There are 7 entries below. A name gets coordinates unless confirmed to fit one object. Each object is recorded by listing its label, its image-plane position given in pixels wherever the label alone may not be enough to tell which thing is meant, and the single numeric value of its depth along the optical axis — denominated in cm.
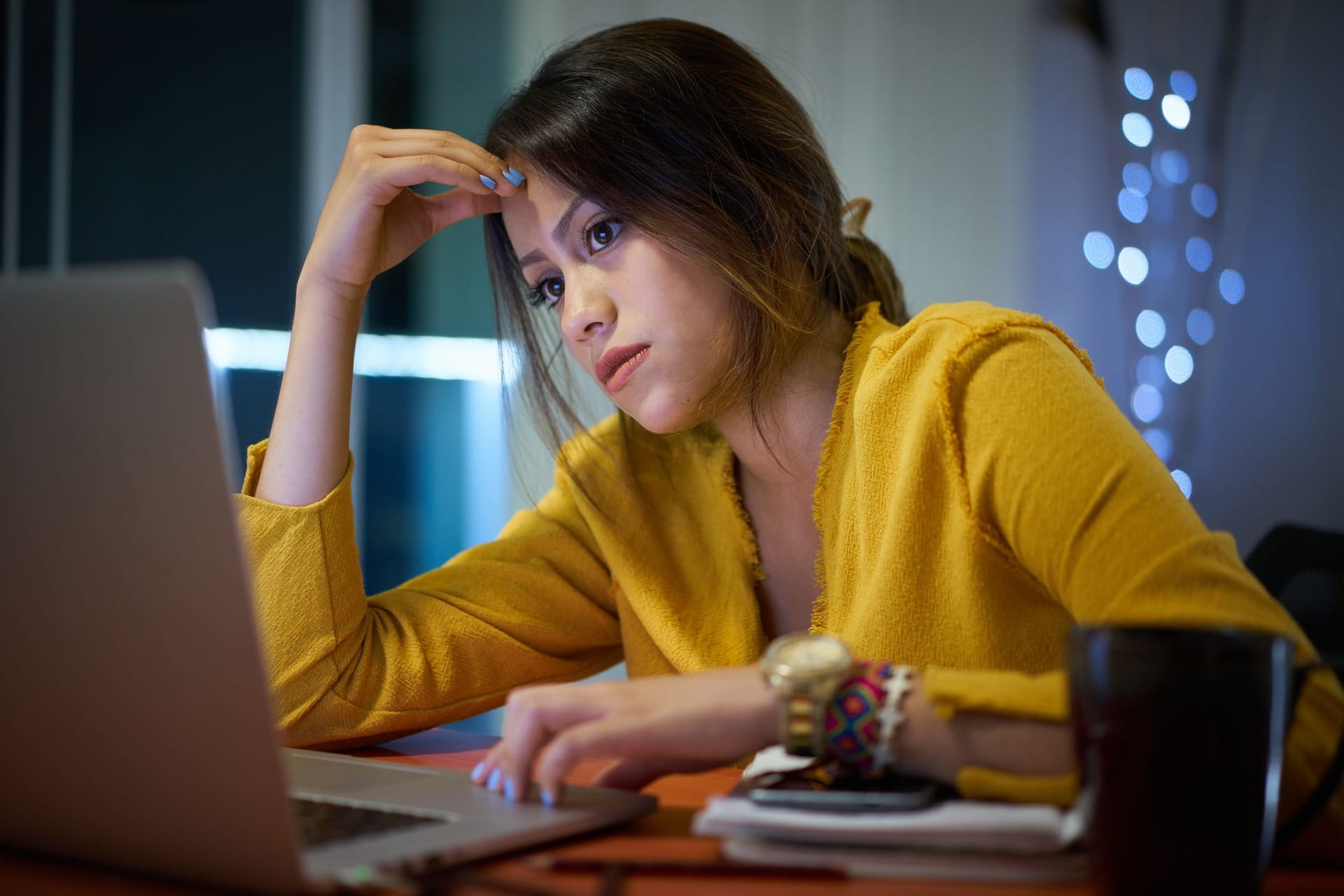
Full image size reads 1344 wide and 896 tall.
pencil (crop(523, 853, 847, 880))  57
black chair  107
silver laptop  49
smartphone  60
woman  88
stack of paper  56
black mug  51
